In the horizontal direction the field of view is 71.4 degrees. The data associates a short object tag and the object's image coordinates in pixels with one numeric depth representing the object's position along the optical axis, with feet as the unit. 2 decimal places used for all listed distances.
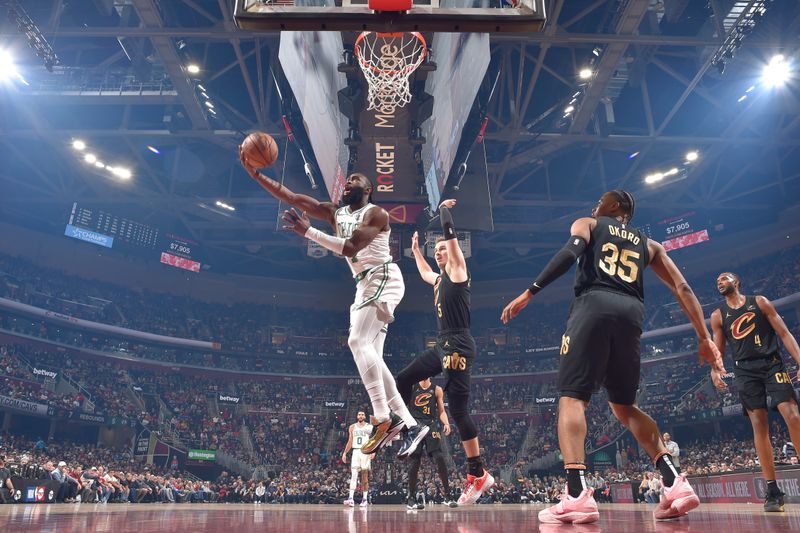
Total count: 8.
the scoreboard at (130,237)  91.66
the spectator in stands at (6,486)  41.55
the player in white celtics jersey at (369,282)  16.07
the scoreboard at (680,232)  90.43
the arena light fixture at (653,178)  81.91
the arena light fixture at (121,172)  81.92
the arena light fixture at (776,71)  55.64
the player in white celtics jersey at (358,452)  39.23
